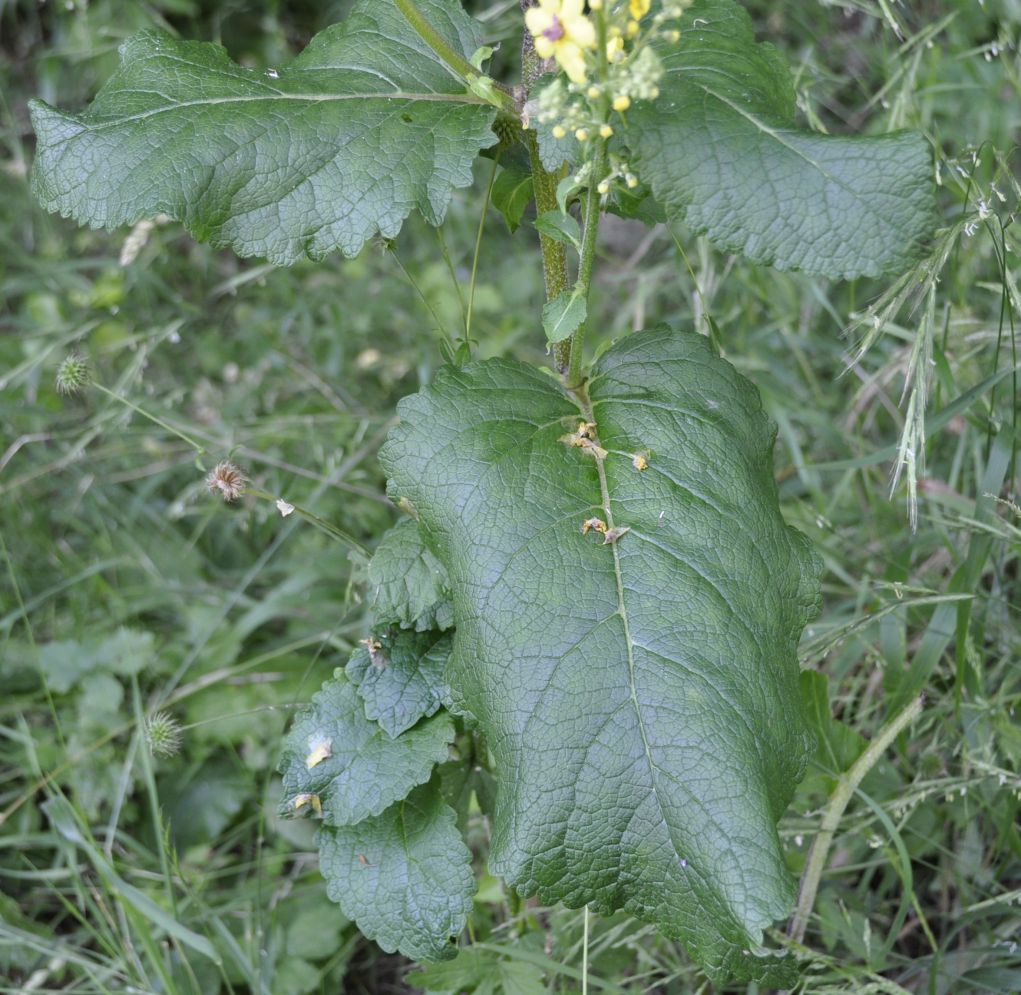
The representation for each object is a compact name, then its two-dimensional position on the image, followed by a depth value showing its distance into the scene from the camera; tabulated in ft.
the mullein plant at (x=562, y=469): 2.58
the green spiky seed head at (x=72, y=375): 3.20
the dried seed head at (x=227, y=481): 2.96
